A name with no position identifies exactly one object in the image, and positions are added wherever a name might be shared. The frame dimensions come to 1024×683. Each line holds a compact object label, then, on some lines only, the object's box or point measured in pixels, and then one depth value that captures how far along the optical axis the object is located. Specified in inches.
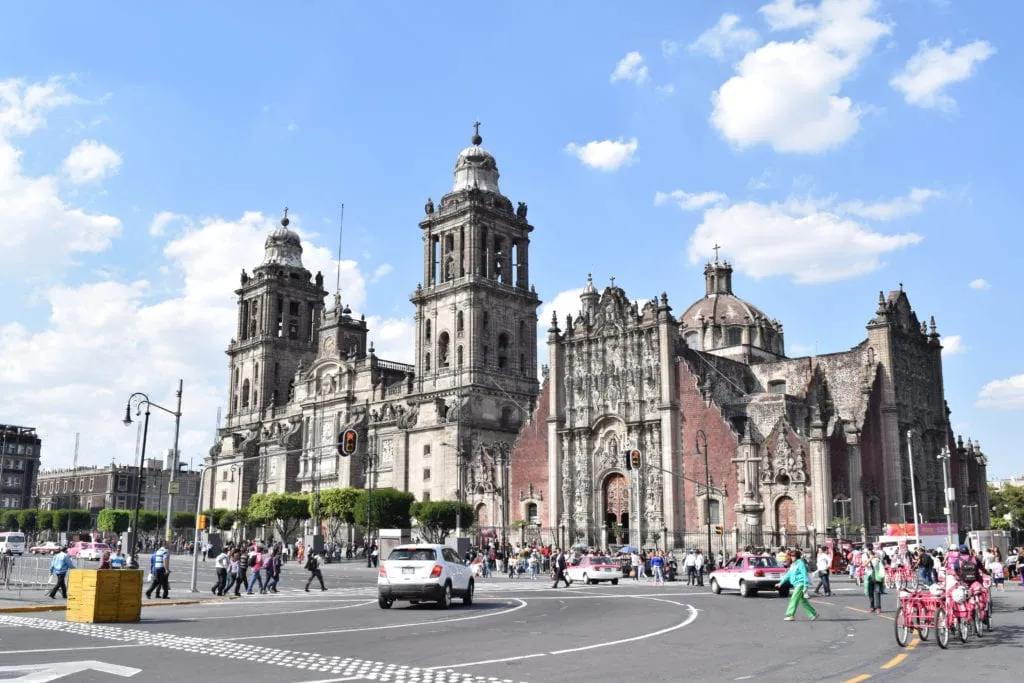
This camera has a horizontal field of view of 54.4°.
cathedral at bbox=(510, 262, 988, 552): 2251.5
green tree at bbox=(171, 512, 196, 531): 4458.7
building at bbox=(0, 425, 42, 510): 4968.0
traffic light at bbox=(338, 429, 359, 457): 1327.1
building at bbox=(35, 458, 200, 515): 5497.0
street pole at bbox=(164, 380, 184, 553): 1429.6
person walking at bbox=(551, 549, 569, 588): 1524.4
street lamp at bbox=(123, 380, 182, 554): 1461.7
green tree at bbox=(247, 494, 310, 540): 3201.3
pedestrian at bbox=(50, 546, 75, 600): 1063.6
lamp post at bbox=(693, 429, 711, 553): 2274.9
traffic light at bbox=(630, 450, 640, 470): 1674.5
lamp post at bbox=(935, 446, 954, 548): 2056.1
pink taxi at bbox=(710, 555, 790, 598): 1224.8
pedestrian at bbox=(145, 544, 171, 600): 1168.8
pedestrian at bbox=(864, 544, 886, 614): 942.4
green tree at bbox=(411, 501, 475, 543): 2845.0
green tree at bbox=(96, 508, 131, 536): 4232.3
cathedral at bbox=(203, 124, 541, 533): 3201.3
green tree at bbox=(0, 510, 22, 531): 4539.9
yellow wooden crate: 839.1
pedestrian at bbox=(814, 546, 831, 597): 1207.7
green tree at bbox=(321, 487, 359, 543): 3016.7
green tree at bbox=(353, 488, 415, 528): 2908.5
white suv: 998.4
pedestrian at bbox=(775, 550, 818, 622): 820.6
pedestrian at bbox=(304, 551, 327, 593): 1376.7
